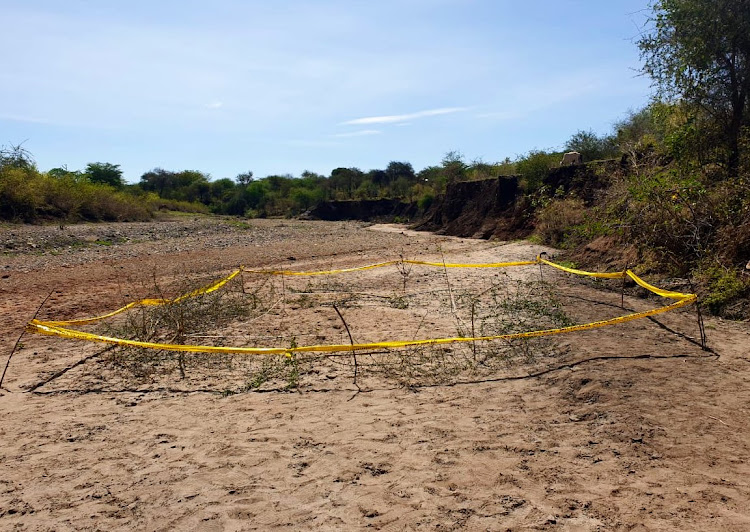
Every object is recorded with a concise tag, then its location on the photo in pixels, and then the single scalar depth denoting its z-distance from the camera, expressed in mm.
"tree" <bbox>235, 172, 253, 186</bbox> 80375
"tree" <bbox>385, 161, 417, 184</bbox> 60056
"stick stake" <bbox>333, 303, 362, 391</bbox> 5204
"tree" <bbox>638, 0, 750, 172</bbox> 10281
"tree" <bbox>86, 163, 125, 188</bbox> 54875
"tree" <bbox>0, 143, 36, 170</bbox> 28970
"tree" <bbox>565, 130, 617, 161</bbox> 23891
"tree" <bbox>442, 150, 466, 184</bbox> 39022
